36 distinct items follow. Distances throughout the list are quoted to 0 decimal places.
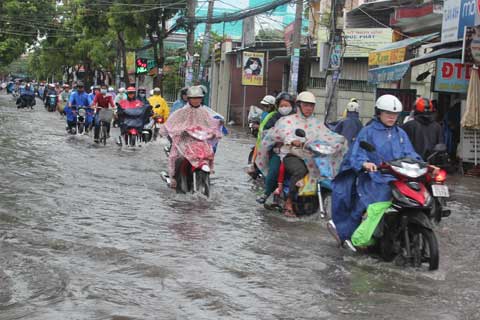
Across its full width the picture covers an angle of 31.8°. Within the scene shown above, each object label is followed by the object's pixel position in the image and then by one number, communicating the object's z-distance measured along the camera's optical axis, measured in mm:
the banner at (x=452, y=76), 17172
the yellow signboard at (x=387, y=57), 20103
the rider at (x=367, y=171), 7461
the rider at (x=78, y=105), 23312
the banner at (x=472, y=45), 15336
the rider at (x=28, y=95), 43438
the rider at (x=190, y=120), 11461
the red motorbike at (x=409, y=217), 7043
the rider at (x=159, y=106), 20328
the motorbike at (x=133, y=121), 19359
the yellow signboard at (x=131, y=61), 61812
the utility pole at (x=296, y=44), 22672
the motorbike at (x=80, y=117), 23047
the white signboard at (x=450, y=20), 16766
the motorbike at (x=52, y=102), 43844
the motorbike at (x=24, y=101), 43531
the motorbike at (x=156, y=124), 19938
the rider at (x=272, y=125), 10438
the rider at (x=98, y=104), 21219
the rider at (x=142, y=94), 24344
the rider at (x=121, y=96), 22209
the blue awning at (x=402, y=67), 17172
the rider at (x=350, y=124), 11859
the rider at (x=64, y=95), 35800
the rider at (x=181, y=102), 14020
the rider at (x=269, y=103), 13062
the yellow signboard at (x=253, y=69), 32094
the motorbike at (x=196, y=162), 11305
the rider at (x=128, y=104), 19411
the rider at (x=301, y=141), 9852
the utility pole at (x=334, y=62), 18312
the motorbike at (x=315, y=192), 9703
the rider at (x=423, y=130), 11000
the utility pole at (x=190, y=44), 33594
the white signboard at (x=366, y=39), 24891
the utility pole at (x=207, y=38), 33734
